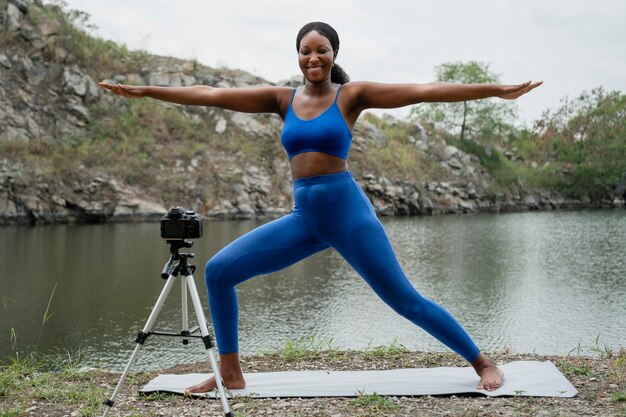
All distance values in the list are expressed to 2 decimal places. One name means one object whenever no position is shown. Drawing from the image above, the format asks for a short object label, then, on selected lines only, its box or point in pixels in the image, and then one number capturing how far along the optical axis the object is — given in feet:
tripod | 10.80
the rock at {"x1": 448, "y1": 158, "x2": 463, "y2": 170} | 130.62
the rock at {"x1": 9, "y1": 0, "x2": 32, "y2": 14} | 105.40
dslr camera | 11.33
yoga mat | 13.07
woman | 12.82
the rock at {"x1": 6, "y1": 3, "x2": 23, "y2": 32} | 103.55
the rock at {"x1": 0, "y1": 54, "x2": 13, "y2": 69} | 100.46
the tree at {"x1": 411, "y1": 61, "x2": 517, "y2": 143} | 147.23
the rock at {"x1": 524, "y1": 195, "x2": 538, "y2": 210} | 134.96
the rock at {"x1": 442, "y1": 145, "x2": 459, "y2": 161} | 132.16
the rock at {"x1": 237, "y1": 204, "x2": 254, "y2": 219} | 101.13
